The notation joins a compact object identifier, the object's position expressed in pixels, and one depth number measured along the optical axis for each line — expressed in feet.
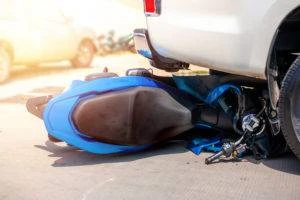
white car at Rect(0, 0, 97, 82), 35.83
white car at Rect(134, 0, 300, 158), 13.35
